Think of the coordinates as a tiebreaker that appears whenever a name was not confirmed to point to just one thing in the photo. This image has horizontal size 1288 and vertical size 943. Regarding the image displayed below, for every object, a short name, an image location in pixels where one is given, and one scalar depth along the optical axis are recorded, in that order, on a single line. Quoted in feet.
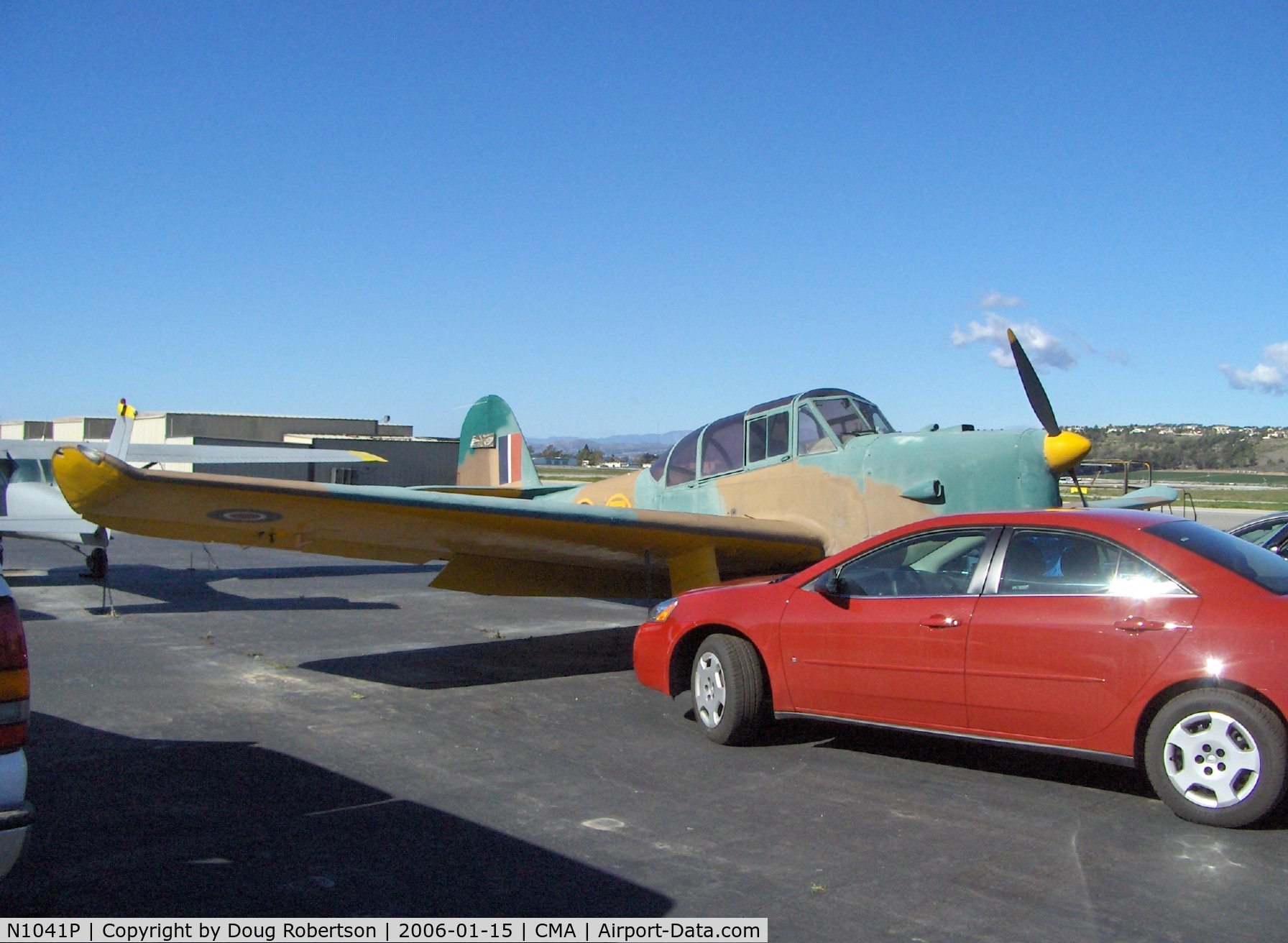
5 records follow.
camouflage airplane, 22.75
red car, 14.03
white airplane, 47.24
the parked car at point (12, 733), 8.64
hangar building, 162.09
